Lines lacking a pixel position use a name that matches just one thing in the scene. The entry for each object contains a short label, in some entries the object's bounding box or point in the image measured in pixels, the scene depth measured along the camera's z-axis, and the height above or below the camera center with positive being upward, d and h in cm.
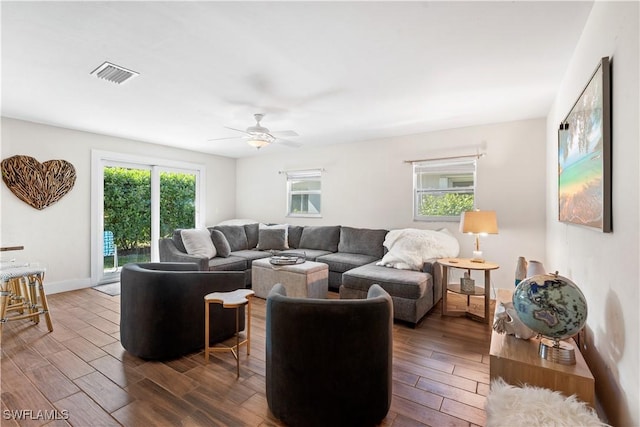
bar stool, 268 -87
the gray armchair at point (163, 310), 226 -79
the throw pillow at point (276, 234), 505 -35
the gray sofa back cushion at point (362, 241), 442 -44
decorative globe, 136 -44
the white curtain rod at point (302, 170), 544 +83
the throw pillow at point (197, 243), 411 -45
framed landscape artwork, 137 +33
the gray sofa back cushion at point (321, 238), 489 -43
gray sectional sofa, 304 -65
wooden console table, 134 -76
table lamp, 323 -10
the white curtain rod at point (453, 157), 399 +81
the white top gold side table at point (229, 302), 214 -67
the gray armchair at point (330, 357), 146 -75
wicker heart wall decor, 370 +42
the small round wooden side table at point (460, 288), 308 -81
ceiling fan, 324 +87
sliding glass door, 454 +7
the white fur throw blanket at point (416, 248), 345 -43
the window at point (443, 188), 414 +38
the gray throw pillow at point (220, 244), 436 -48
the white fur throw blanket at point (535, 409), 113 -79
